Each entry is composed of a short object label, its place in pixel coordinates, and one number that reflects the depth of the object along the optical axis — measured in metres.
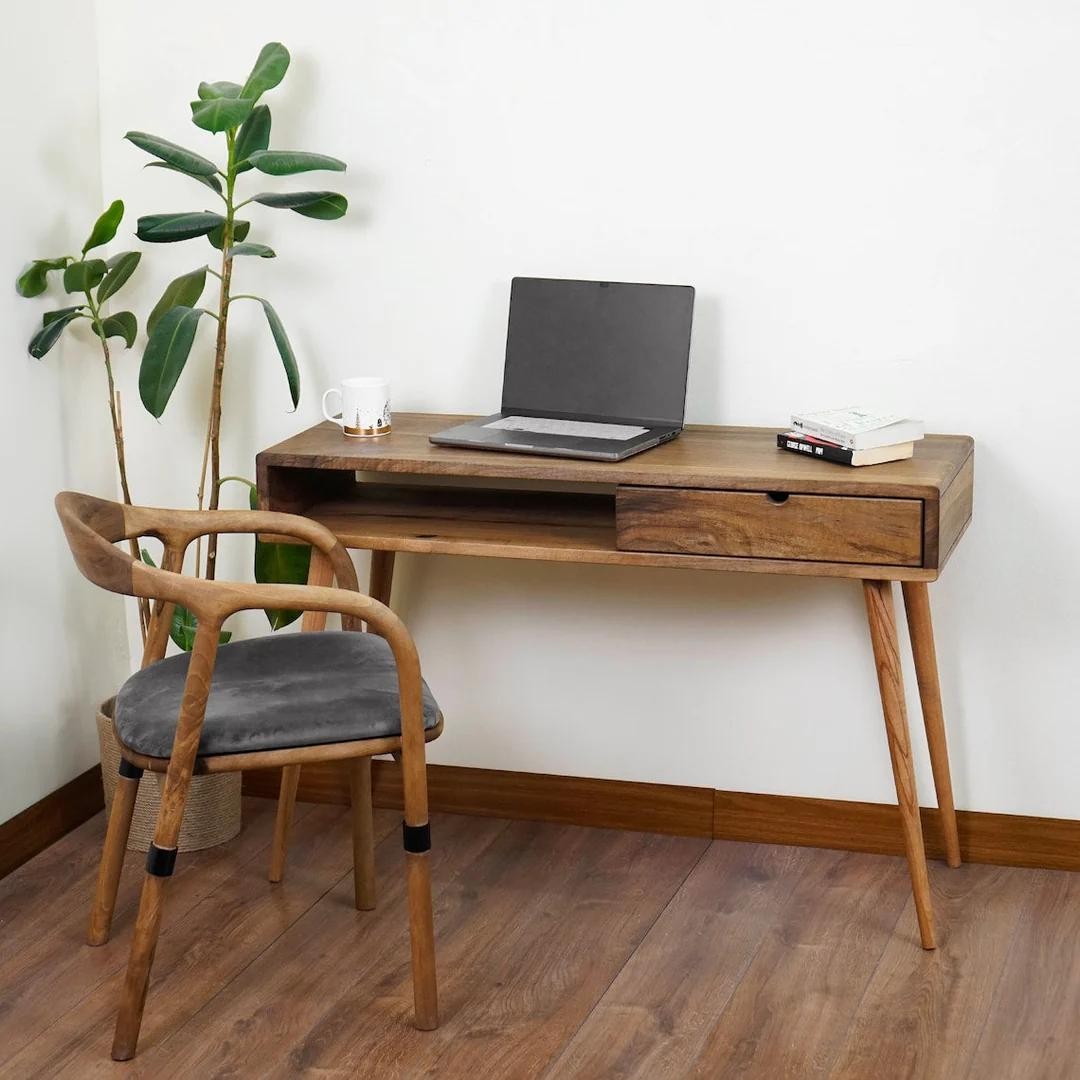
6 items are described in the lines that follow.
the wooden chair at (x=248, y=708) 1.95
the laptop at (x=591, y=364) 2.48
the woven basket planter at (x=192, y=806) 2.71
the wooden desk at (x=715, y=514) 2.18
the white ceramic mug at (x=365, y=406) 2.53
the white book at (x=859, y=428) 2.25
